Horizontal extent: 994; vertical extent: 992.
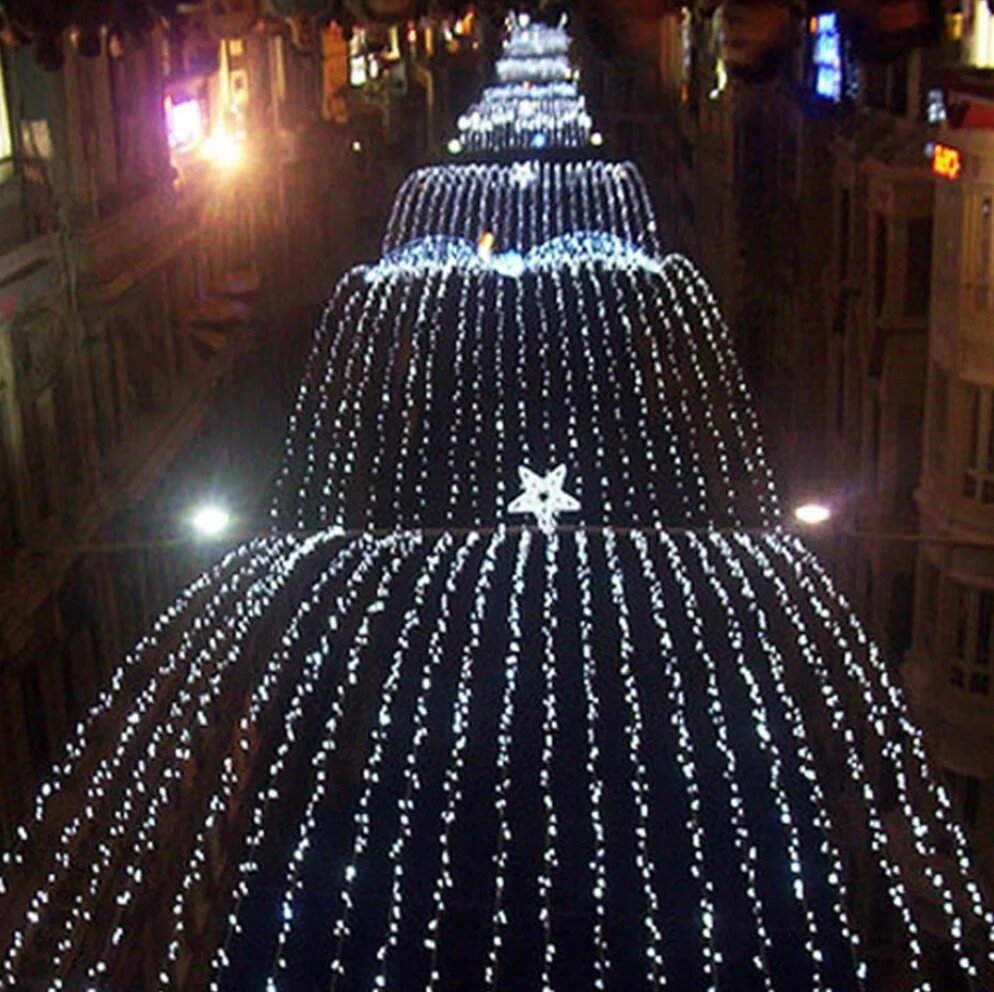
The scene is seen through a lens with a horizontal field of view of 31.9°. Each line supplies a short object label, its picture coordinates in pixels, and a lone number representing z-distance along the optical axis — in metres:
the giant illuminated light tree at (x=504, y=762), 14.86
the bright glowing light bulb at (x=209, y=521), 17.33
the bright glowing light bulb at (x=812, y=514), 17.19
